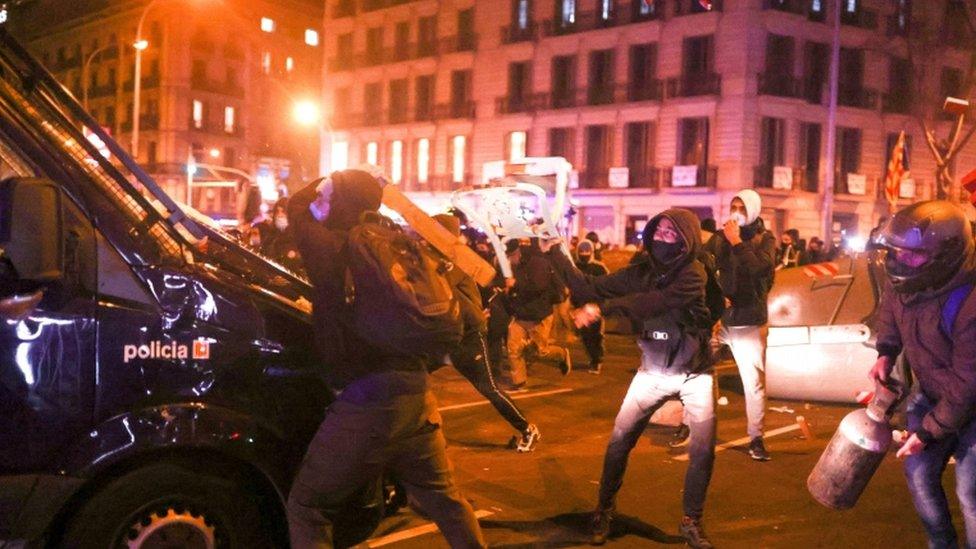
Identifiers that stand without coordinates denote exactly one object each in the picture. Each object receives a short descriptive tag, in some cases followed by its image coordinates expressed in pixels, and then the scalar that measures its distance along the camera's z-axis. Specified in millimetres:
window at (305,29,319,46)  69875
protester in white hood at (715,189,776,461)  7379
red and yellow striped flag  16422
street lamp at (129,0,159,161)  28583
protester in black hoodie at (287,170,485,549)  3713
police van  3633
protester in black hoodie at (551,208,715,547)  5301
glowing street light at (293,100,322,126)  62156
